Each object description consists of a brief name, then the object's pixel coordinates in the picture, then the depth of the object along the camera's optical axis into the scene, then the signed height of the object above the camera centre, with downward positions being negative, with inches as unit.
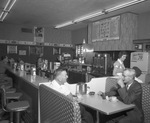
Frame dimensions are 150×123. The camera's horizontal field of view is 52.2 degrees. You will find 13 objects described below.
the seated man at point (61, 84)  91.7 -18.1
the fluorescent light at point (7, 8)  193.9 +66.4
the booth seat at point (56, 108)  46.5 -18.8
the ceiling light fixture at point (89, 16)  228.6 +62.2
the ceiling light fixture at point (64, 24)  299.6 +63.3
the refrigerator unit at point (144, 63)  201.8 -11.3
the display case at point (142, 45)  219.8 +15.0
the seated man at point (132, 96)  88.7 -24.1
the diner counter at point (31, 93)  104.9 -31.4
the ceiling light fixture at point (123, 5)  179.6 +62.6
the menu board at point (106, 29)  244.7 +44.5
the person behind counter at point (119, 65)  172.0 -11.5
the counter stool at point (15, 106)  93.1 -32.1
